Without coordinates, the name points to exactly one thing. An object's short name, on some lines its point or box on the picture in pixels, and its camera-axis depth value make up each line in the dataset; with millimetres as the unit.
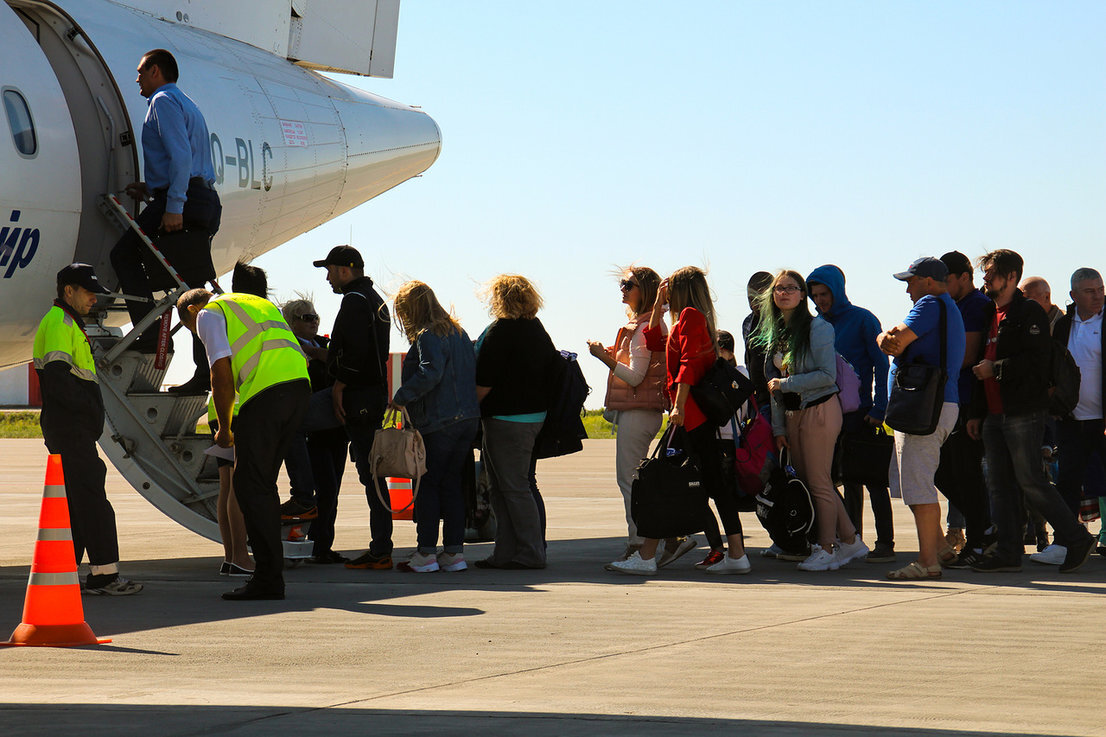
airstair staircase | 19312
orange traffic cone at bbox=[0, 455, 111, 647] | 12883
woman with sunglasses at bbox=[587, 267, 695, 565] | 19000
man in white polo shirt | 19734
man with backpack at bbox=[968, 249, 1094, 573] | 17937
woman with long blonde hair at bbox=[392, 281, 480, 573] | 18469
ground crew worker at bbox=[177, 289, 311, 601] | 15773
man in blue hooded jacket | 19953
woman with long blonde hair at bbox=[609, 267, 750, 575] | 17906
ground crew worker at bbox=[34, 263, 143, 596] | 15812
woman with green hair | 18172
